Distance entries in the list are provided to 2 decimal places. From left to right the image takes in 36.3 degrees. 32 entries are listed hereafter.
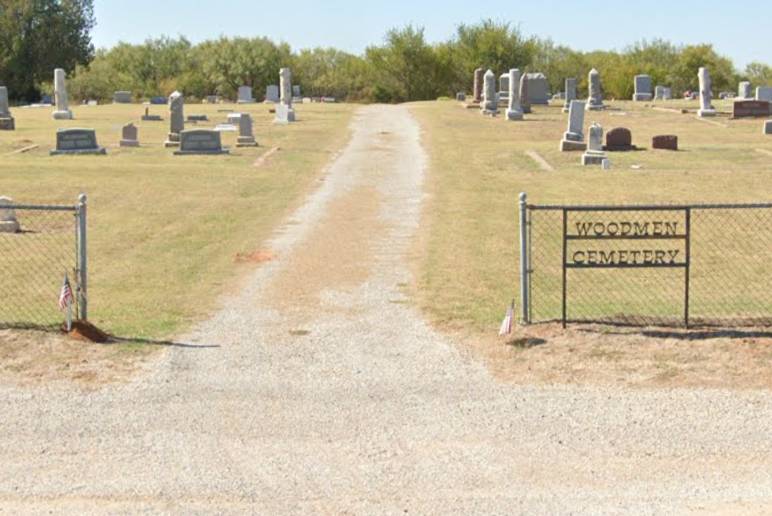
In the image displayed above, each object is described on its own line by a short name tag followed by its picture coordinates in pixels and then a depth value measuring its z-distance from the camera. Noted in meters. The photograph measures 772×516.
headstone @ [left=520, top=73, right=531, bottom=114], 55.38
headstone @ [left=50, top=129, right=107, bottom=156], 34.19
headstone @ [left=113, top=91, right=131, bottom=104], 74.69
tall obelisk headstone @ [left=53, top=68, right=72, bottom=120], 50.94
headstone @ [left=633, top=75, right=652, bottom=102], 71.19
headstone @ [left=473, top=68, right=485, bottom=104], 66.75
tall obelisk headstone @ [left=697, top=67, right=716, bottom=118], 50.50
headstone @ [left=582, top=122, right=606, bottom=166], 31.02
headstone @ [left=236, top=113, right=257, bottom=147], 37.00
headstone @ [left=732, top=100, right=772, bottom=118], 49.31
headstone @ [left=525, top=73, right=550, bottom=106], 61.19
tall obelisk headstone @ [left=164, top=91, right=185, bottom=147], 36.99
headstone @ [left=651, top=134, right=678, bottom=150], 35.19
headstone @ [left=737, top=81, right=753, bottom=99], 69.27
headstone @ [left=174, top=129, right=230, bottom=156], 34.16
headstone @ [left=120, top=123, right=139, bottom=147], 37.25
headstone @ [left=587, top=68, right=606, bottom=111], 57.79
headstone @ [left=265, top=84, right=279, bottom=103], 71.81
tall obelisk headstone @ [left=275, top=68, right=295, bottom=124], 50.19
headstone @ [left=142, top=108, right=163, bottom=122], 51.50
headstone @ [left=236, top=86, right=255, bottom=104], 73.19
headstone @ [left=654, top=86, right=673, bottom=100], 75.25
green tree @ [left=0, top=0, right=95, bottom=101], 82.94
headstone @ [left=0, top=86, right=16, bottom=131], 42.94
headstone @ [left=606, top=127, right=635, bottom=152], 34.81
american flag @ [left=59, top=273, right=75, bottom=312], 11.55
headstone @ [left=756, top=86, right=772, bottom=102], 59.12
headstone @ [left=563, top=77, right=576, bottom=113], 60.07
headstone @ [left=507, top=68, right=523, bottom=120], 48.53
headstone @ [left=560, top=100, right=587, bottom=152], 34.72
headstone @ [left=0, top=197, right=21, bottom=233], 19.31
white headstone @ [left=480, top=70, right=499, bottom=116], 54.47
